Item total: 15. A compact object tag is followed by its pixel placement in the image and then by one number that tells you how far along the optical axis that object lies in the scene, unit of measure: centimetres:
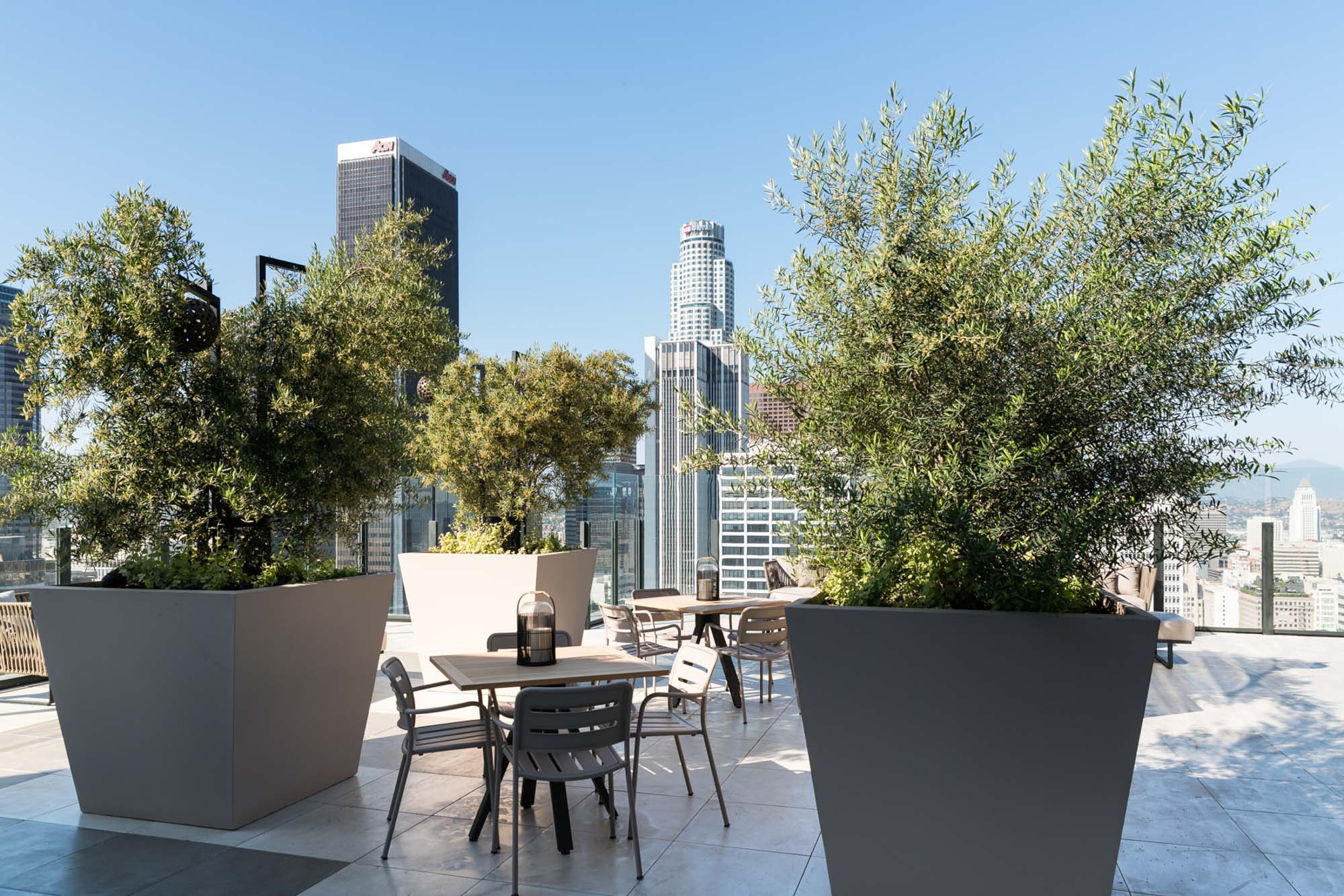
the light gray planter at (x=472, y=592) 760
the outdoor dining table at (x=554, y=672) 378
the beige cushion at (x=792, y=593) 870
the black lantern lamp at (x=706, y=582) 748
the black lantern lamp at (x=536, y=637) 420
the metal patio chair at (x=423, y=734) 380
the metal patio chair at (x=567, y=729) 335
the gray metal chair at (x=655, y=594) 736
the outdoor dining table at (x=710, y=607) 660
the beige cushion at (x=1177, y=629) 771
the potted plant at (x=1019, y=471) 279
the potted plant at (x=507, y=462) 781
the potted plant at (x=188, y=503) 407
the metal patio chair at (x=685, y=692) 409
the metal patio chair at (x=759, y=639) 623
